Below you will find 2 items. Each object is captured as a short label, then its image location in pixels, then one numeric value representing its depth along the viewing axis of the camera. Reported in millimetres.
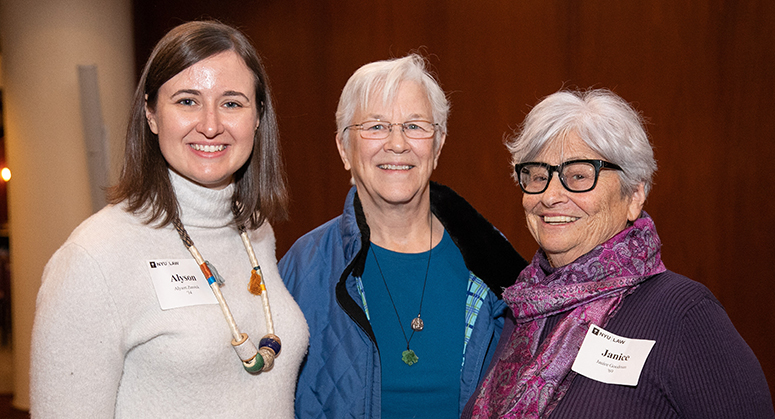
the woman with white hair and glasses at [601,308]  1266
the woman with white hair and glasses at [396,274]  1794
